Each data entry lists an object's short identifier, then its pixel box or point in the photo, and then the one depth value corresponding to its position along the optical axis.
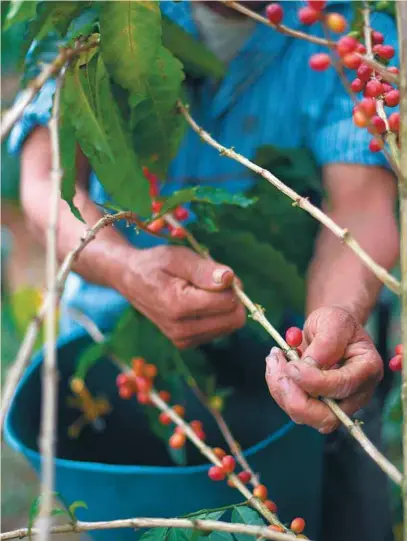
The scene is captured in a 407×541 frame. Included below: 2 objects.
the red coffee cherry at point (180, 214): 0.84
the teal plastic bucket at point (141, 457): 0.75
